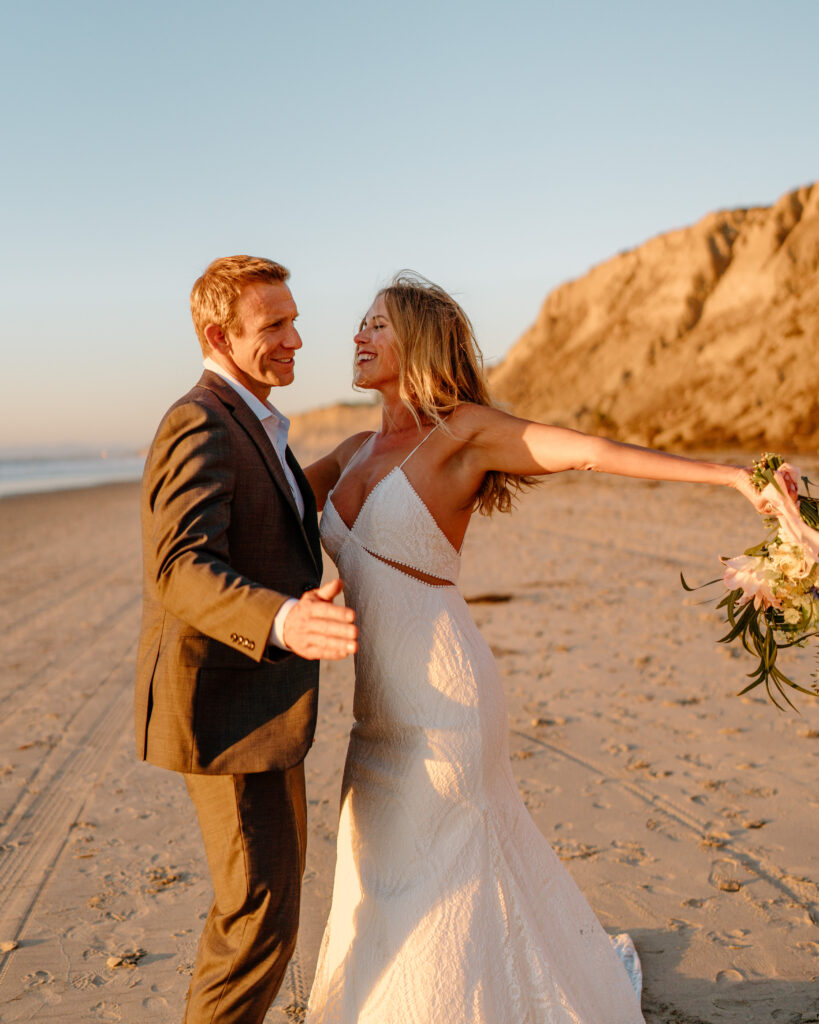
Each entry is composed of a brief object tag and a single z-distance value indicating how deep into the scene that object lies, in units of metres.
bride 2.62
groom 2.22
